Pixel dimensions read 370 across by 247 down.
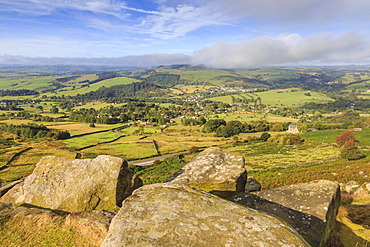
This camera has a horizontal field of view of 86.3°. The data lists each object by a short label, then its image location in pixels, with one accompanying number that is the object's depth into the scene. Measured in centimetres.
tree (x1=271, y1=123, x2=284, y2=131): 13075
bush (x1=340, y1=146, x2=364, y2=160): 4366
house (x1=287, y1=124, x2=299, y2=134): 11925
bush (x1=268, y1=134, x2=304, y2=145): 7919
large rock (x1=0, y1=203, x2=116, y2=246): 695
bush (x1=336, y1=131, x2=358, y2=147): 5788
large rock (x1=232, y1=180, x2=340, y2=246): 859
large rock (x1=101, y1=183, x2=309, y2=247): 478
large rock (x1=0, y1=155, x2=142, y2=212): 1027
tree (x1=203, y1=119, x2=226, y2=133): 13227
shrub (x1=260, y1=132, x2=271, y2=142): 9704
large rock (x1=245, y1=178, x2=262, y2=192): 1638
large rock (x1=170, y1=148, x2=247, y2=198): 1262
